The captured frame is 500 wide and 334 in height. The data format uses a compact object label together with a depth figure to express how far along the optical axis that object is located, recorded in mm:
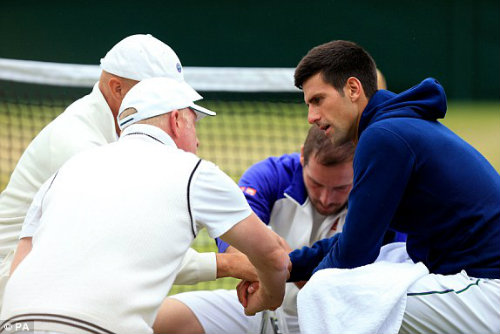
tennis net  15695
